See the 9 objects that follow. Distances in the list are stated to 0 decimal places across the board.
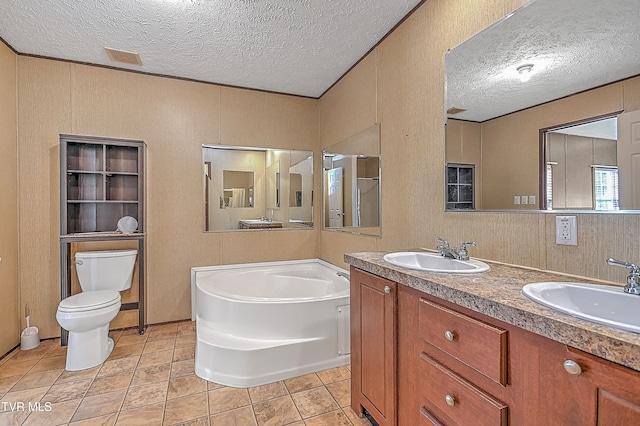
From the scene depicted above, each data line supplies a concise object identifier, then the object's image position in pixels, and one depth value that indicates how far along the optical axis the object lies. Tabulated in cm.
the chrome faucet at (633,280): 94
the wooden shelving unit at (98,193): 270
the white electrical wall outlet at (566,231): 126
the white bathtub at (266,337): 212
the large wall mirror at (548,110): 114
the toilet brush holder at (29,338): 263
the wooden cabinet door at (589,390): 65
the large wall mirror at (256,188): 337
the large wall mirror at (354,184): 266
